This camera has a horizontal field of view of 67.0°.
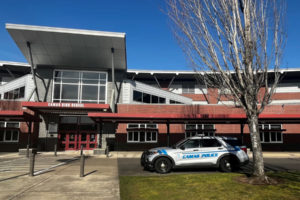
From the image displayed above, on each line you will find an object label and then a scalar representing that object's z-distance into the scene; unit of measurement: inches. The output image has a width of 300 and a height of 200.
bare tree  317.7
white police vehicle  397.4
